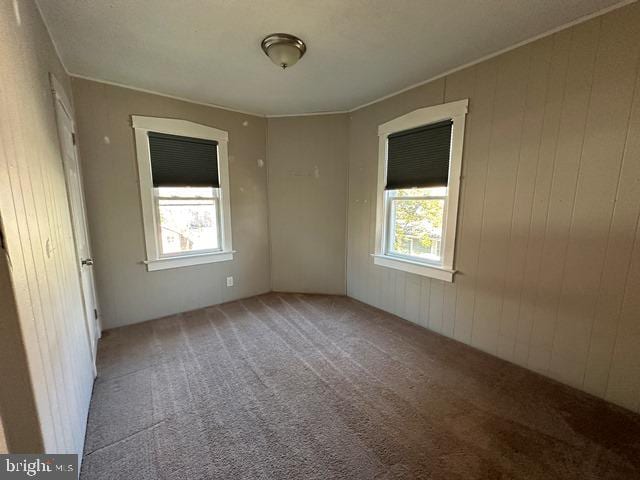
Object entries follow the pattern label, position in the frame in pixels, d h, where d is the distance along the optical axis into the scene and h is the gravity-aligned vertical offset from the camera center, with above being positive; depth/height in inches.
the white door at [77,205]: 75.8 -0.6
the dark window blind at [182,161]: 115.8 +18.9
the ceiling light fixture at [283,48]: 75.4 +44.2
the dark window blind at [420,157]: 101.6 +19.0
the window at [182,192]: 114.4 +5.4
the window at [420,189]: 99.7 +6.0
